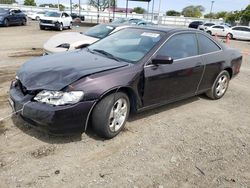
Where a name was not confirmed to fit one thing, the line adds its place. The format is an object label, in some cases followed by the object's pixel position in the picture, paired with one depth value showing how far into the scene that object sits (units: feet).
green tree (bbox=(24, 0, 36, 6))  215.72
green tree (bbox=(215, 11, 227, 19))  234.74
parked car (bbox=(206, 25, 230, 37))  73.53
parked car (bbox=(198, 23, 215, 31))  74.43
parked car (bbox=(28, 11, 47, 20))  102.93
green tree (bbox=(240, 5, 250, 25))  159.57
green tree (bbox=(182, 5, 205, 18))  241.32
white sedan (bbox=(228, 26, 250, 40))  71.65
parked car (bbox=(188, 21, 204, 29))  83.00
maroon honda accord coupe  8.54
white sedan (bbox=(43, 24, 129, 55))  18.51
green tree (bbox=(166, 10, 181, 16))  247.53
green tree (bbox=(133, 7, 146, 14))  252.46
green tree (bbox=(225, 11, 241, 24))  181.42
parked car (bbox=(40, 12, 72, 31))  56.88
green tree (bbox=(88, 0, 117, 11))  219.58
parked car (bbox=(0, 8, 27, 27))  56.88
